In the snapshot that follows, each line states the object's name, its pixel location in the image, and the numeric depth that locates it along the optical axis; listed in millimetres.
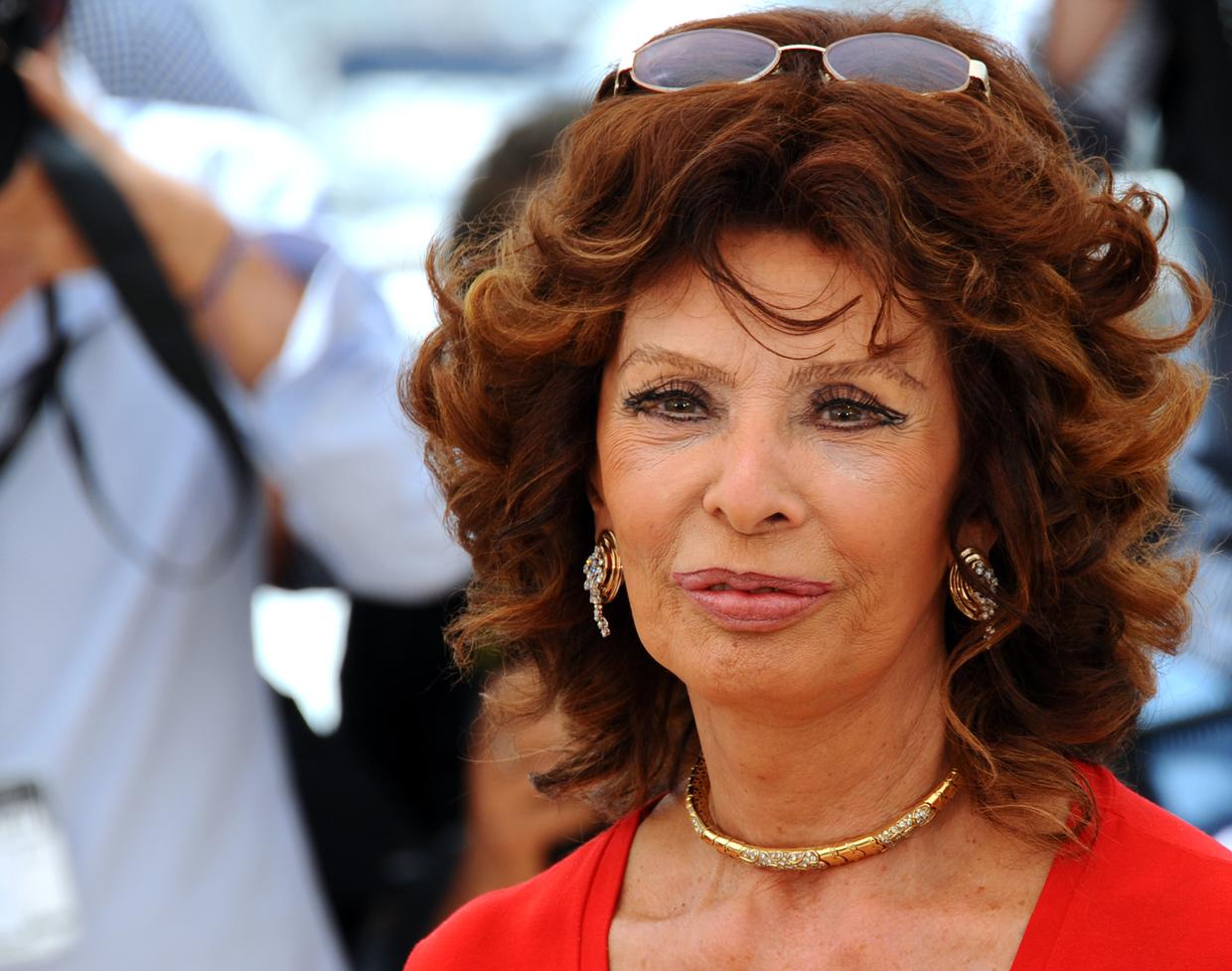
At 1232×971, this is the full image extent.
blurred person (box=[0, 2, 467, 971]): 5590
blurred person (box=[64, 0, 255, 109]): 6871
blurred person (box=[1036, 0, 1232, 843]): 5770
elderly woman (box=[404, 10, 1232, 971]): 3635
